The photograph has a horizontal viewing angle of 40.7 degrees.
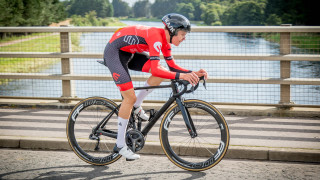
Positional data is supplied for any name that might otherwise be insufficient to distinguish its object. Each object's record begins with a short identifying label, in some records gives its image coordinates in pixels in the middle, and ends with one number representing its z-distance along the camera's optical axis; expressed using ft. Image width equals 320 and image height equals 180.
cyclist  15.03
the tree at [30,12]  186.19
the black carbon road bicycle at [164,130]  15.47
